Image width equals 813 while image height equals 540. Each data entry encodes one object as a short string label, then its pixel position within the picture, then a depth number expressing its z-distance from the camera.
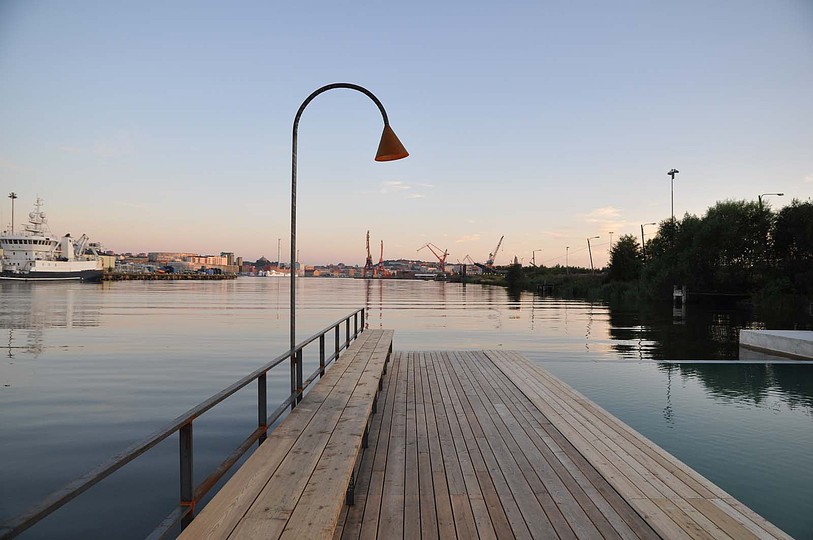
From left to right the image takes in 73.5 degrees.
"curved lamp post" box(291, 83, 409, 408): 5.98
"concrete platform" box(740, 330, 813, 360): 14.48
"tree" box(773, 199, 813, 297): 36.09
